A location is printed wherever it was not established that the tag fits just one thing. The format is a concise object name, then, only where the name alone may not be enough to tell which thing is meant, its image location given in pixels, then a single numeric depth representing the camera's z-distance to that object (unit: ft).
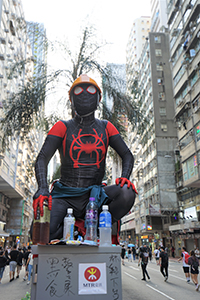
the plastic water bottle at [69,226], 9.63
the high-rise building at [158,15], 158.40
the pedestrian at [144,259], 40.40
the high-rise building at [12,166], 93.65
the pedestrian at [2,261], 37.11
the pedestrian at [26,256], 42.88
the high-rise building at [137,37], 211.61
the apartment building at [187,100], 79.00
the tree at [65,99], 26.20
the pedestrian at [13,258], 40.89
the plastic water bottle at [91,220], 9.92
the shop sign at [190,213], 89.76
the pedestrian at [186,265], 38.75
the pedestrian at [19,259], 42.95
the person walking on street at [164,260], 40.09
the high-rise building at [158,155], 114.21
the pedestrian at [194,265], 34.04
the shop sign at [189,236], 84.46
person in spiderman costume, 10.44
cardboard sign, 8.35
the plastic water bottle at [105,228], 9.14
